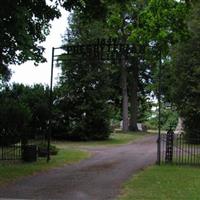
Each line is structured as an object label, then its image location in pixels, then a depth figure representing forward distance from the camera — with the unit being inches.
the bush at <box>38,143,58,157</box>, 978.1
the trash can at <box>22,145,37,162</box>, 877.8
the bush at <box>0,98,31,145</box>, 1051.9
